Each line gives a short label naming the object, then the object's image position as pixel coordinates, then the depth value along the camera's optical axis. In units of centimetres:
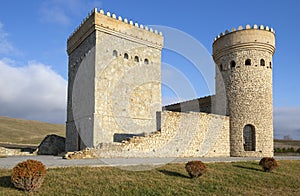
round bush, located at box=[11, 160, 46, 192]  708
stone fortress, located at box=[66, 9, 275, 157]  1873
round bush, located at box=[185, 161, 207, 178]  997
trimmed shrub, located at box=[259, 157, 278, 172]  1282
